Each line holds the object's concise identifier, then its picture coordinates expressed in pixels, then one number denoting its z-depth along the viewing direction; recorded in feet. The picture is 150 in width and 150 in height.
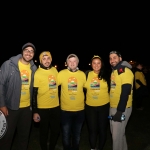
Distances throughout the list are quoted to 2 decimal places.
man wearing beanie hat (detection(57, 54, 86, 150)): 13.92
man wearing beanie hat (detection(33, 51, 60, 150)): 13.50
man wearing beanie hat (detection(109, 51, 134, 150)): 11.98
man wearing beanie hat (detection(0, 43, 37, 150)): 12.42
